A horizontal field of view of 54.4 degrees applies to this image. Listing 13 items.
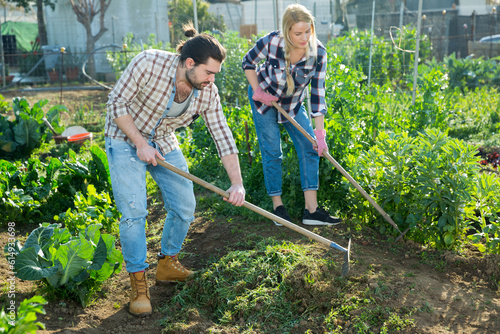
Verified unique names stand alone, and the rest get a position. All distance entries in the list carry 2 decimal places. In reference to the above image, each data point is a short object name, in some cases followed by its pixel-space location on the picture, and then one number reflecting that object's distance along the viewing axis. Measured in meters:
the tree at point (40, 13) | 15.73
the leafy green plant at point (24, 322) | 1.81
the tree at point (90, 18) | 14.45
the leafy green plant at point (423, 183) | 3.10
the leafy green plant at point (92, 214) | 3.45
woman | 3.37
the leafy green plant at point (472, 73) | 9.12
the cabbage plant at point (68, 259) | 2.58
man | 2.55
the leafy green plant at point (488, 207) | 2.95
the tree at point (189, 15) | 17.98
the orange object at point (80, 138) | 6.02
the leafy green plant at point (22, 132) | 5.60
